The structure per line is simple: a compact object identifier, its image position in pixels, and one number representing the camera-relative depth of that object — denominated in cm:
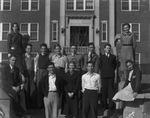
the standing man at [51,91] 1073
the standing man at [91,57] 1188
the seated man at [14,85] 1063
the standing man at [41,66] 1167
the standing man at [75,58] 1173
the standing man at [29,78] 1174
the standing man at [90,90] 1057
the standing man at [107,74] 1156
